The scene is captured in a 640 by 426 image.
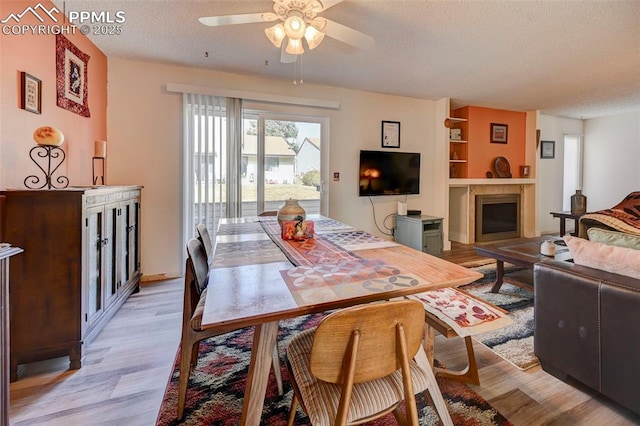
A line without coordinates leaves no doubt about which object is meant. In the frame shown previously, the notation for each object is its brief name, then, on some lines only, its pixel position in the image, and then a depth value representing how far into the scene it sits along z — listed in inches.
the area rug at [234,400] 53.7
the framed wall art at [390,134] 170.6
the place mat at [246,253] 54.9
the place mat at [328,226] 84.4
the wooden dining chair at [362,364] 32.1
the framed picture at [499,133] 204.7
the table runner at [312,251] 54.8
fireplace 202.7
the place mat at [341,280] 39.4
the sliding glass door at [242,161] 132.4
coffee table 99.2
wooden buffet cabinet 67.2
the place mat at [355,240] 65.4
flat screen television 165.3
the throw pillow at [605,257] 54.9
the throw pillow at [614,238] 63.5
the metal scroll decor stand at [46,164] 76.2
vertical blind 131.3
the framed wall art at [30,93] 73.6
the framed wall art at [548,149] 228.4
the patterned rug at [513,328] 73.1
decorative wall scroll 89.1
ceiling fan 66.3
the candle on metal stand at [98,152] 103.0
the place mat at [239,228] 83.3
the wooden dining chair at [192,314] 52.6
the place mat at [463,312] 44.4
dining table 35.8
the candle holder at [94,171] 110.1
